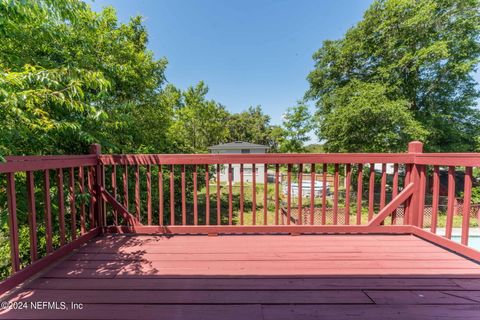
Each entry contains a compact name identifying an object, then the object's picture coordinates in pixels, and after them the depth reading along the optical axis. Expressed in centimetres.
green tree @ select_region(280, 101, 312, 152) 1074
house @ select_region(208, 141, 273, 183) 1656
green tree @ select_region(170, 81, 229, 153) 1262
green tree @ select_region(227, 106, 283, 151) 2978
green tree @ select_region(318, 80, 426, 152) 877
